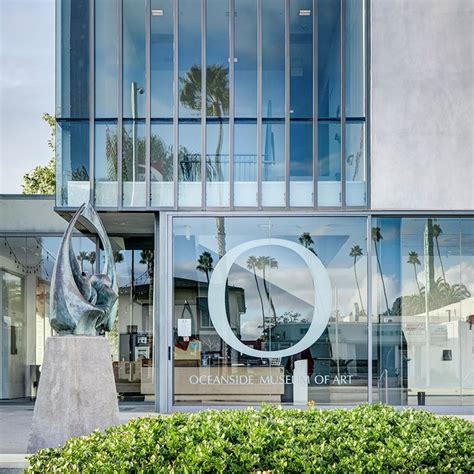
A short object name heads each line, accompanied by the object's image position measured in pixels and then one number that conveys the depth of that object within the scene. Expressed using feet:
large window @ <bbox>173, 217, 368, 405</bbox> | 49.37
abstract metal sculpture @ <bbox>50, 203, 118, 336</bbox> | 30.09
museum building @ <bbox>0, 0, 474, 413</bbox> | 49.47
